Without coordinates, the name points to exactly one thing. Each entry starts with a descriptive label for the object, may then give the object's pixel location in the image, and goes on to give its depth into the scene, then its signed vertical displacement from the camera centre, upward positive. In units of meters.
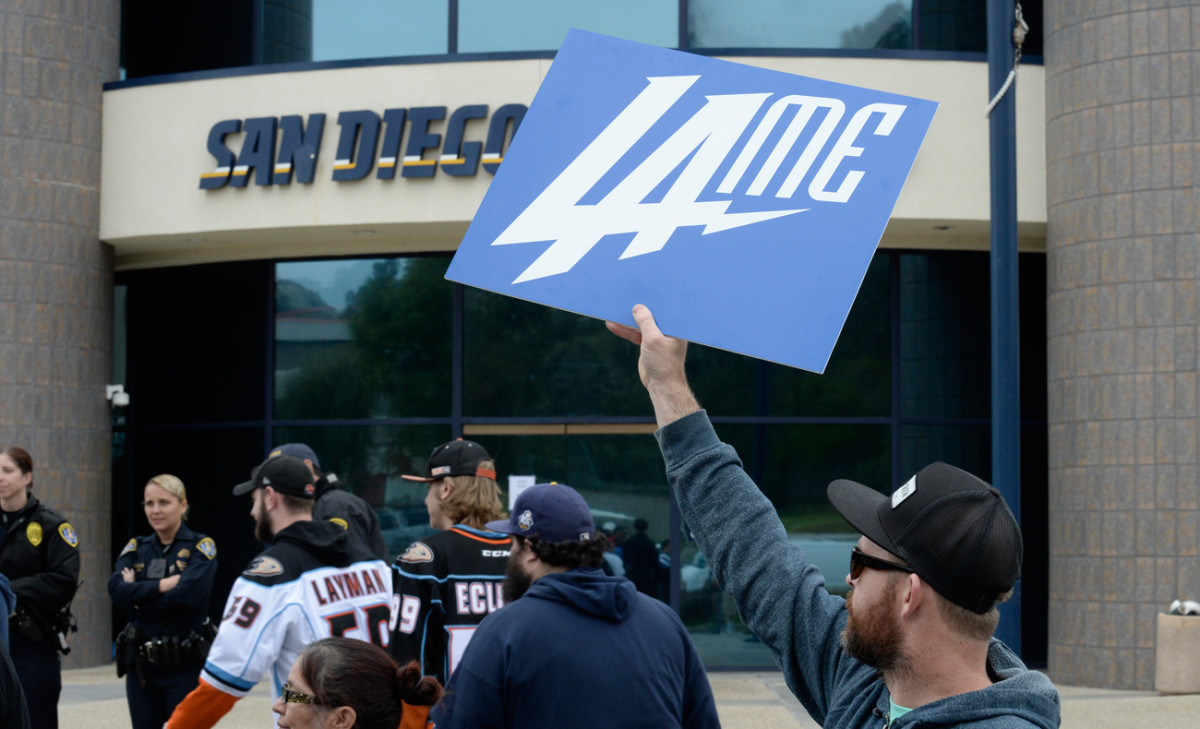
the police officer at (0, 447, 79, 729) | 6.48 -0.92
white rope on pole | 7.08 +1.88
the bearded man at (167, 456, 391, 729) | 4.47 -0.73
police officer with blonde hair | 6.35 -1.05
